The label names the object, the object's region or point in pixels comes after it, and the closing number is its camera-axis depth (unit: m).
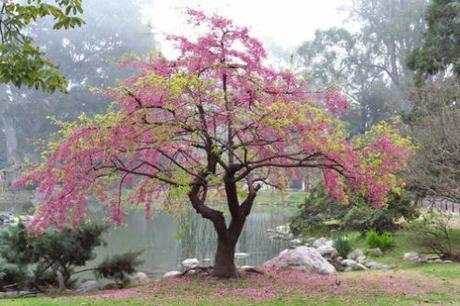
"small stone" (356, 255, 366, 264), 11.10
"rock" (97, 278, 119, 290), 9.32
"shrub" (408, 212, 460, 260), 10.21
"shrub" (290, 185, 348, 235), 15.36
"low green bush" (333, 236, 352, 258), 11.82
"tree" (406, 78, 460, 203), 10.06
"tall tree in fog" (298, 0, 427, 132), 34.06
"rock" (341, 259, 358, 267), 10.70
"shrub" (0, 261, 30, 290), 8.55
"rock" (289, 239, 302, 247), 15.35
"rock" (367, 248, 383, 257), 11.61
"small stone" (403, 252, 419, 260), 10.65
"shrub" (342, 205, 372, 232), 13.54
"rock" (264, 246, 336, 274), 9.38
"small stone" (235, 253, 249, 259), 13.83
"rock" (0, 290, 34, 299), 8.52
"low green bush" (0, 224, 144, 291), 8.72
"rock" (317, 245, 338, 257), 11.97
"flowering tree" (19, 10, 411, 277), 7.05
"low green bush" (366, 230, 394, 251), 11.88
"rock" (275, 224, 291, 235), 17.97
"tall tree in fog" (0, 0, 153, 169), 35.69
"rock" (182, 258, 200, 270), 12.06
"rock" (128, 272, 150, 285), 9.57
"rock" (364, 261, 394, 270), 10.28
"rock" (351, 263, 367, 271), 10.47
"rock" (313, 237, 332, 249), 14.06
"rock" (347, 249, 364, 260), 11.55
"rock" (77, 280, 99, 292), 9.09
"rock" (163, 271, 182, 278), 8.75
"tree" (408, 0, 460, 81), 15.57
